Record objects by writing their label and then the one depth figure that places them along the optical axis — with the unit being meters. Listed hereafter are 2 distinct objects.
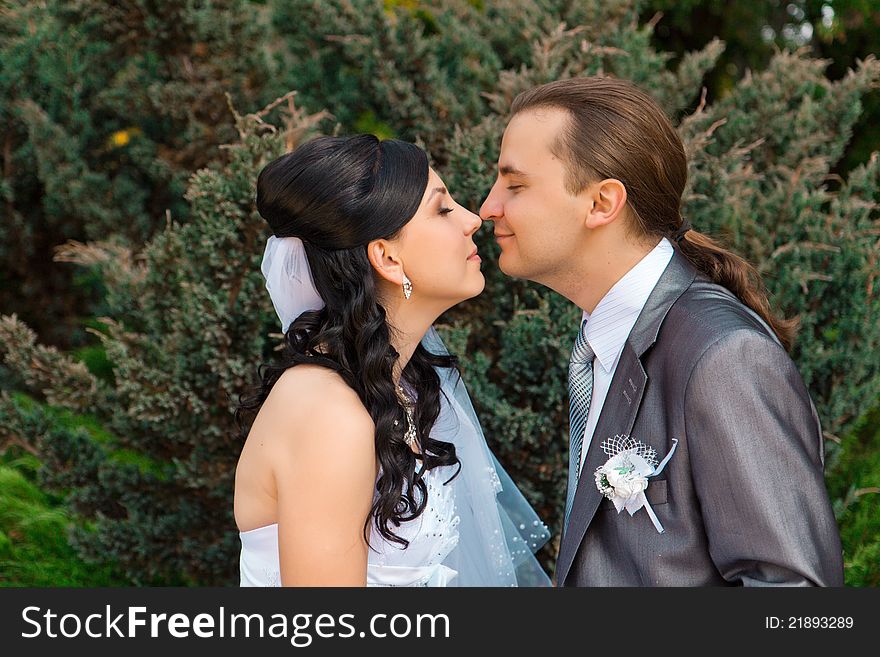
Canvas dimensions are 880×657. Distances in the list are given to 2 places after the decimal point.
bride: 2.56
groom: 2.14
